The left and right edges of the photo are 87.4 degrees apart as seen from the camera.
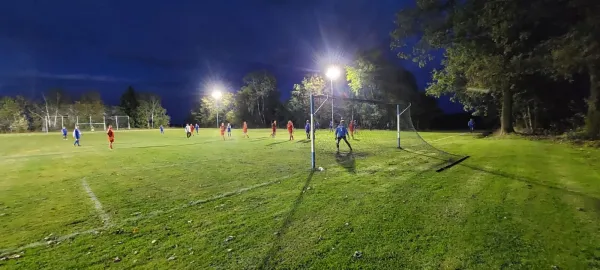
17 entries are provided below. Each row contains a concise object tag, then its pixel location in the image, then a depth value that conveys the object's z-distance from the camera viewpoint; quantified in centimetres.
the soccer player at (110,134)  2263
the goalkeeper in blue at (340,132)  1726
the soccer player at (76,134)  2542
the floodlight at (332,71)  3384
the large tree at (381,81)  4944
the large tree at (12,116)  5838
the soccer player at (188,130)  3563
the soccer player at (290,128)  2742
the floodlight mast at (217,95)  7331
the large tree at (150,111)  7981
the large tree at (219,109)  8006
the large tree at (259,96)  7750
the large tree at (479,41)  2045
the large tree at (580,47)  1608
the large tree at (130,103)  8012
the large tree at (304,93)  5996
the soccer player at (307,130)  2630
